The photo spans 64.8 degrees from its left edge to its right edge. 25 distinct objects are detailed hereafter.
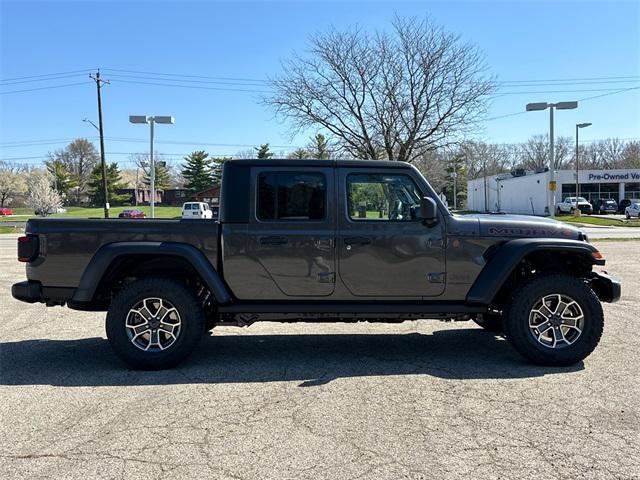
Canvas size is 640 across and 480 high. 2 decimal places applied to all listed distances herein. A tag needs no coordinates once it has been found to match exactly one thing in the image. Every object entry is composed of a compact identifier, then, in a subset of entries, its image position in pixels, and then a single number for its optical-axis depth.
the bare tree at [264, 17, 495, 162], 26.05
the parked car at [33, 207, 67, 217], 69.25
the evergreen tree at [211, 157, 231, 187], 83.19
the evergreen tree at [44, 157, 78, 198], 91.00
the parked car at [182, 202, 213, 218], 43.36
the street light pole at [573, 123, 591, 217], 39.94
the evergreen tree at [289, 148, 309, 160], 46.21
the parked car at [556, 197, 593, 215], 45.75
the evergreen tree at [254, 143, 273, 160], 76.62
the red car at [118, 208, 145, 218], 49.80
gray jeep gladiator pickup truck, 4.80
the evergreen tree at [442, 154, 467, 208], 92.84
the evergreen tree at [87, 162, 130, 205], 82.81
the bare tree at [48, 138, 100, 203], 104.31
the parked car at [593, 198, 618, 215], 50.15
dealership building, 52.47
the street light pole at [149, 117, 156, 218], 30.53
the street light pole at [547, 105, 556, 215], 30.00
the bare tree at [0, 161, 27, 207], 99.19
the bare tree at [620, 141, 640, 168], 80.75
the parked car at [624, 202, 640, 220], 41.03
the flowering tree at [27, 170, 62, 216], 74.44
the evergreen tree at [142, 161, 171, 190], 97.75
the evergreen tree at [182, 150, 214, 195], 82.56
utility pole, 38.31
